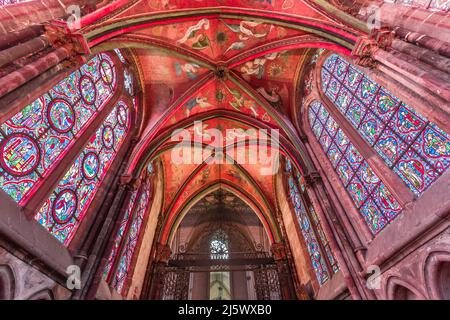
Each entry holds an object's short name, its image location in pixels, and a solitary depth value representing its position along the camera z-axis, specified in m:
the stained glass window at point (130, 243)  6.84
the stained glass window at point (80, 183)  4.83
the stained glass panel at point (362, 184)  5.07
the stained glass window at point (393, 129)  4.16
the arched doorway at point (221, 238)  15.79
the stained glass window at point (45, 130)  4.09
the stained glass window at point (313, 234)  7.22
